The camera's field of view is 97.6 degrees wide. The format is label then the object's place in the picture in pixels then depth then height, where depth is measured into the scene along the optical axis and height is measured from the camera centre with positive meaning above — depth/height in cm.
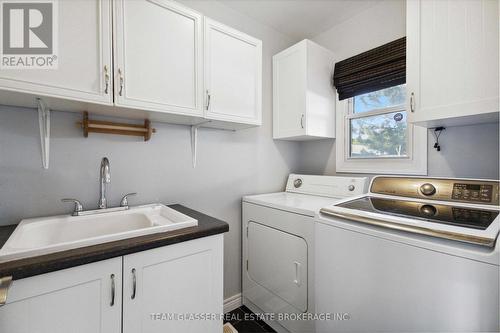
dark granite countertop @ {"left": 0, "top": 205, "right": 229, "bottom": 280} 76 -35
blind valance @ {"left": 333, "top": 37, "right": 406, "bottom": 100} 175 +84
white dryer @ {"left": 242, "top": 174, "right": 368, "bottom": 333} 149 -64
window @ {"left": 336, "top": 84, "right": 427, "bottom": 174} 177 +26
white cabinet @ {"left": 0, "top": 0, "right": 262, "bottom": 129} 107 +58
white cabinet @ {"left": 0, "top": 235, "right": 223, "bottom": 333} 79 -56
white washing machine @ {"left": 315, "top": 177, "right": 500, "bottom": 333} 77 -40
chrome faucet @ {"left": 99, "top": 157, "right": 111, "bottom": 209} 132 -9
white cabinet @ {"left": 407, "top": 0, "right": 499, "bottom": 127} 110 +57
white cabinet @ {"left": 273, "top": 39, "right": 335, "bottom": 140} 203 +70
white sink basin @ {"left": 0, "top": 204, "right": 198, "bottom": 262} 86 -33
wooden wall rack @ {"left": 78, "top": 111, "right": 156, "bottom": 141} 135 +24
